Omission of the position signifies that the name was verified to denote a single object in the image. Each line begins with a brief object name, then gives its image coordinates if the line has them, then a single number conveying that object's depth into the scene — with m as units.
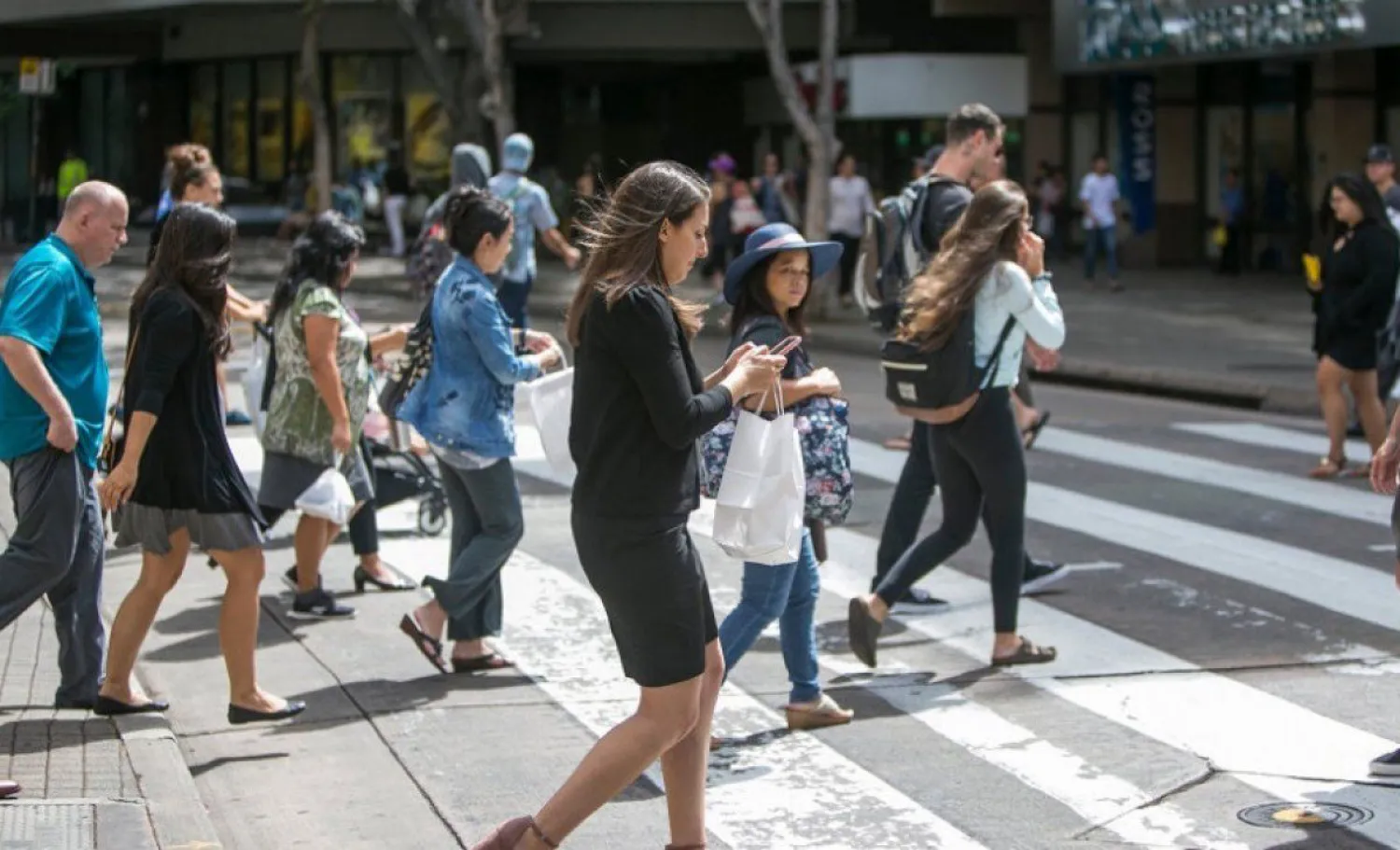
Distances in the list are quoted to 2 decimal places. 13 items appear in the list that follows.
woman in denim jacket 8.09
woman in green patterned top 8.62
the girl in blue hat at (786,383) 6.98
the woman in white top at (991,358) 8.21
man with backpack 9.35
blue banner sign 33.94
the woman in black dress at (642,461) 5.34
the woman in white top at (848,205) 24.92
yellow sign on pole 35.16
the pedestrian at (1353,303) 12.80
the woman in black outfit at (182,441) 7.07
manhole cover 6.37
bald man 6.86
